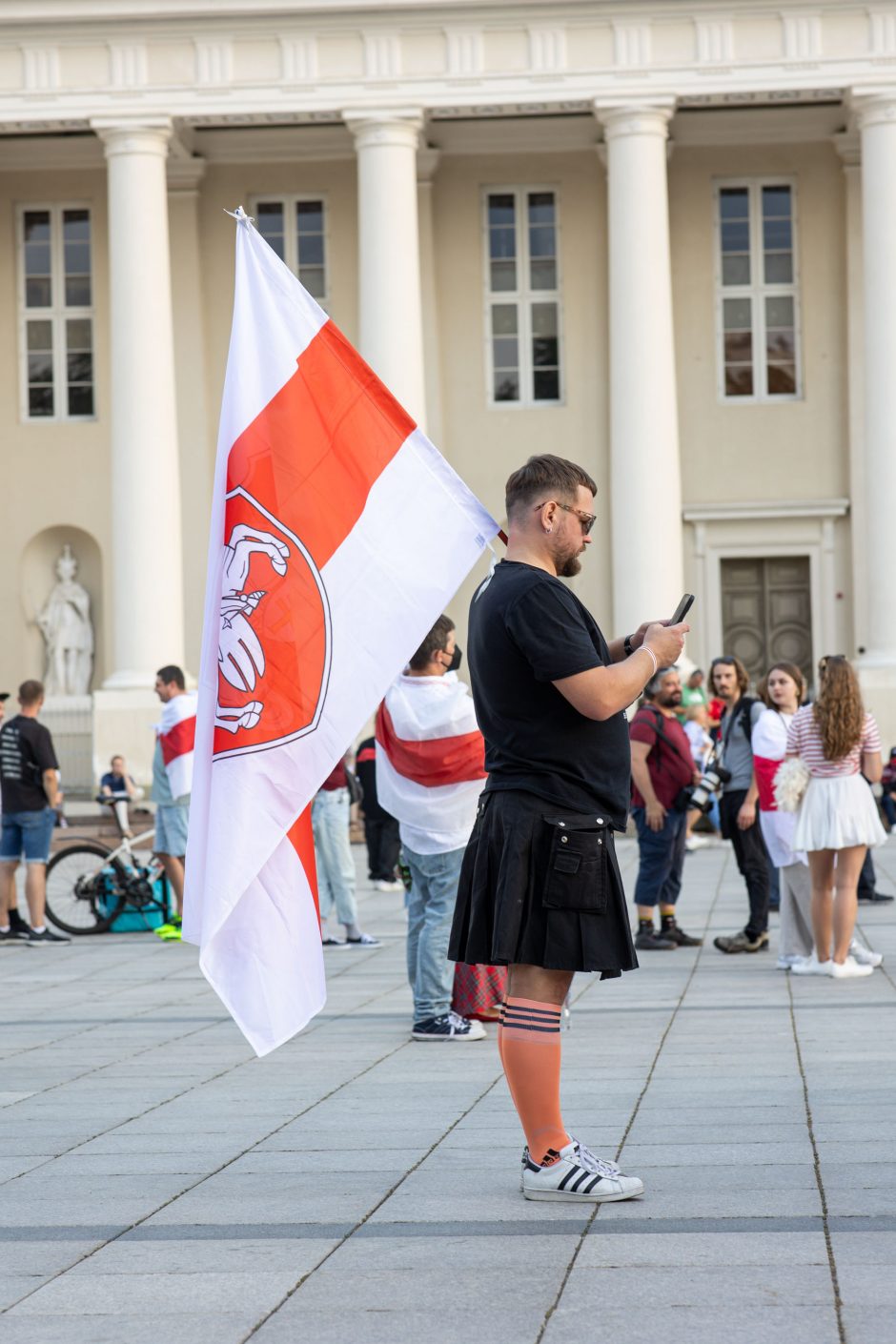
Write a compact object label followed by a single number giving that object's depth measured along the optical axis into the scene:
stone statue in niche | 31.92
